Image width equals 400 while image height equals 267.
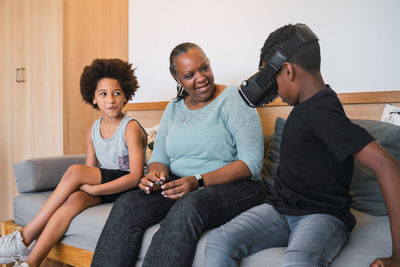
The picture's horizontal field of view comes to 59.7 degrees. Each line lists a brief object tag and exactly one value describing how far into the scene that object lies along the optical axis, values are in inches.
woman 40.9
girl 53.0
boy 32.3
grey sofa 35.9
